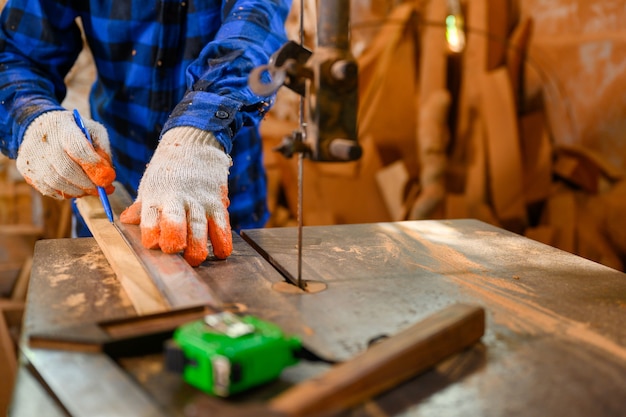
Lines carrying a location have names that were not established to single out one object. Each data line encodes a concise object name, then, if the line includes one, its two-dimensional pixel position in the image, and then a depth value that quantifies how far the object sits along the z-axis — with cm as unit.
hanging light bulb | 259
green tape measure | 72
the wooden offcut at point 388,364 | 67
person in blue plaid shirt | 133
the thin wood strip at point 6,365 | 241
